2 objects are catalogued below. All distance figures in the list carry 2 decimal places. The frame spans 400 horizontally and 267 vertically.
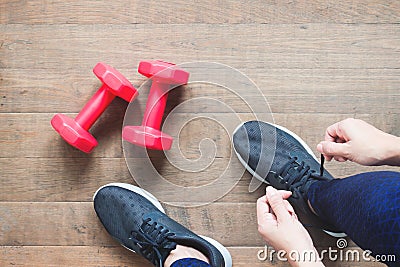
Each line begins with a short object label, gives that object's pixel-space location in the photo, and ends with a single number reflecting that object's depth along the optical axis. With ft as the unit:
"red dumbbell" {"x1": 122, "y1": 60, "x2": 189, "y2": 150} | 3.35
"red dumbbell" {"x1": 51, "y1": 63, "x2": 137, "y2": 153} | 3.34
